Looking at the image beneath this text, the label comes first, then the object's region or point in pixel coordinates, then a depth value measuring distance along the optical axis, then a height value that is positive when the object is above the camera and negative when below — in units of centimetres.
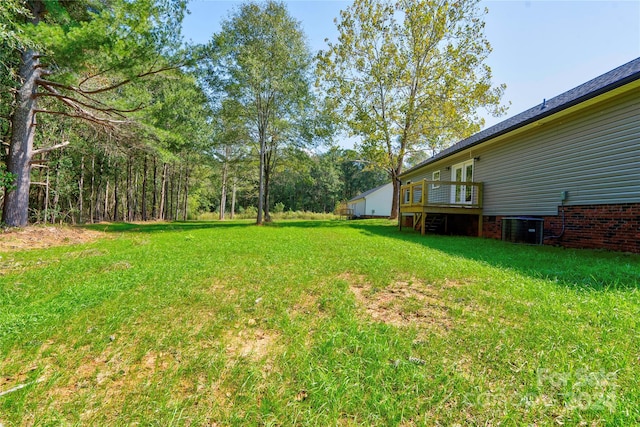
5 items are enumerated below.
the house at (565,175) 582 +120
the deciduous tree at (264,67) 1423 +727
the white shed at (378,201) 3316 +155
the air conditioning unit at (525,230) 793 -31
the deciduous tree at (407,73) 1633 +854
